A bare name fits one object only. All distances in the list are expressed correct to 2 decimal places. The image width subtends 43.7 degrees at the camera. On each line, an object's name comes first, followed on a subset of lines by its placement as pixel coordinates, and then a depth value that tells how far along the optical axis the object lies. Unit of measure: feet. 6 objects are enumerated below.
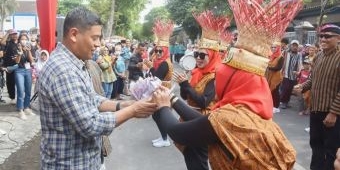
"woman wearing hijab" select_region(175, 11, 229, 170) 13.96
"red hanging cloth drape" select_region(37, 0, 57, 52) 17.93
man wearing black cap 14.88
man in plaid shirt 7.45
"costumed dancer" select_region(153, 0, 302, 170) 7.18
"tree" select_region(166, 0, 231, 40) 111.14
